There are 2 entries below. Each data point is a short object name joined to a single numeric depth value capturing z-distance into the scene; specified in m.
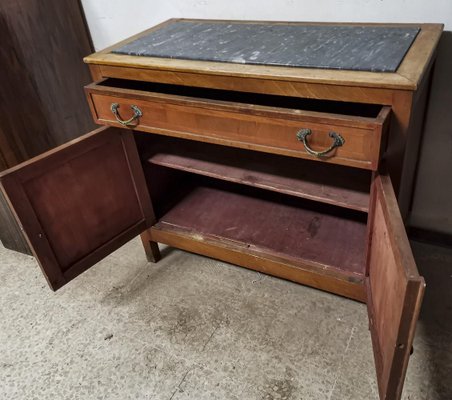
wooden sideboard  0.94
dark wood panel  1.61
